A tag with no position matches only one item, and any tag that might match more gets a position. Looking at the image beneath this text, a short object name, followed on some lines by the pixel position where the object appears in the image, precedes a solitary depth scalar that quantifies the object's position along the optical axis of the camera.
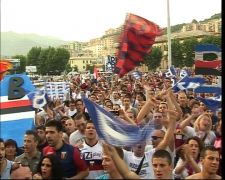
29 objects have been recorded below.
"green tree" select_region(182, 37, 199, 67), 61.91
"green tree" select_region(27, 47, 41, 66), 100.62
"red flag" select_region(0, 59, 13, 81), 7.18
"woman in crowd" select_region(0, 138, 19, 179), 5.31
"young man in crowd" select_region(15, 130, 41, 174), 5.88
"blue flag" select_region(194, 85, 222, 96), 7.56
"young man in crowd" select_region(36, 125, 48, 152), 6.44
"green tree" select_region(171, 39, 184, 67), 64.75
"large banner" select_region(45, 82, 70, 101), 11.22
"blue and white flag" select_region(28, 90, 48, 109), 8.14
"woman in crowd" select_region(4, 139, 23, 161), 6.14
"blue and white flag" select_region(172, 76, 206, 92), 9.13
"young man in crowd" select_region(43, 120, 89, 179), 5.25
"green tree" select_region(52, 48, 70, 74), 93.54
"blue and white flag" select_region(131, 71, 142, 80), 22.44
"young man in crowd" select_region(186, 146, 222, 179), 4.79
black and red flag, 7.42
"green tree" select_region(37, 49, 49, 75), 92.04
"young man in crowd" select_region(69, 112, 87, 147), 6.78
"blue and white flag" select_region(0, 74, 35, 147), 6.43
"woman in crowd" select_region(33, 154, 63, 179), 4.63
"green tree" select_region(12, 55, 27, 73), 102.13
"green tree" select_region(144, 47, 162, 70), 66.00
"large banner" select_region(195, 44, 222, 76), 8.10
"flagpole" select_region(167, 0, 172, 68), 22.38
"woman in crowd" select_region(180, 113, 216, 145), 6.78
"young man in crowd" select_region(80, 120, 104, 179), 5.79
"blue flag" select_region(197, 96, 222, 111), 6.51
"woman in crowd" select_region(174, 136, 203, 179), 5.22
